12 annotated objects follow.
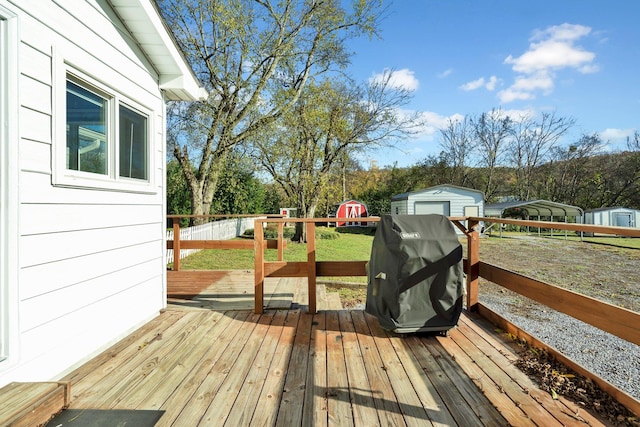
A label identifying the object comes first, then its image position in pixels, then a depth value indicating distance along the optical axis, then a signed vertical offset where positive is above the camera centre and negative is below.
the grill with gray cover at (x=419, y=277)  2.56 -0.49
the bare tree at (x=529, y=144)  23.66 +4.95
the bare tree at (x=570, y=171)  22.12 +2.86
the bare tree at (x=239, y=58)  9.75 +4.87
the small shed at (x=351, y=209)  18.56 +0.29
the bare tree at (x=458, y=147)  24.91 +4.99
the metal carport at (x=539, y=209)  16.72 +0.21
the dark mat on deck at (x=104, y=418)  1.63 -1.02
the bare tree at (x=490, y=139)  24.14 +5.43
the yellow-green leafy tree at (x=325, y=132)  11.55 +2.98
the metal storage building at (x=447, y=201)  17.30 +0.66
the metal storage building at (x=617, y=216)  17.16 -0.16
